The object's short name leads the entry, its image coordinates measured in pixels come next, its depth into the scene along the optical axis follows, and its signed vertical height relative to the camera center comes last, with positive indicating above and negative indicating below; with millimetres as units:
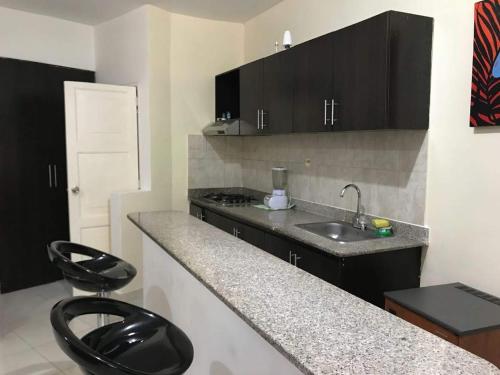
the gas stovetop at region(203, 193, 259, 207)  3938 -484
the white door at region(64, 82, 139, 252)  3850 -6
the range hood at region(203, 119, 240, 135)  3920 +240
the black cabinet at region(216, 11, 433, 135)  2322 +475
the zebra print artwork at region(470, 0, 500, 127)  2045 +445
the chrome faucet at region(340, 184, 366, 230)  2881 -477
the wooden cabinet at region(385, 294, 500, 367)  1689 -780
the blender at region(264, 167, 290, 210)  3645 -364
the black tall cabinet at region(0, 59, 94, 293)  4043 -200
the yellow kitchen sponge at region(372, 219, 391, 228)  2693 -473
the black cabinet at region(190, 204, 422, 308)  2311 -696
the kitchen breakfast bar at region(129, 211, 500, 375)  915 -461
